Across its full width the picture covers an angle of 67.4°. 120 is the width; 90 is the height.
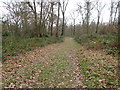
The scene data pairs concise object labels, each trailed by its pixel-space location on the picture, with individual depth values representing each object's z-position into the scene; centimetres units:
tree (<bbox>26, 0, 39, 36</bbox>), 1525
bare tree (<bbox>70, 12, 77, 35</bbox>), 4183
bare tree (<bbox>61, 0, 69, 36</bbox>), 2562
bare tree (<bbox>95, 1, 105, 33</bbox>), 2482
